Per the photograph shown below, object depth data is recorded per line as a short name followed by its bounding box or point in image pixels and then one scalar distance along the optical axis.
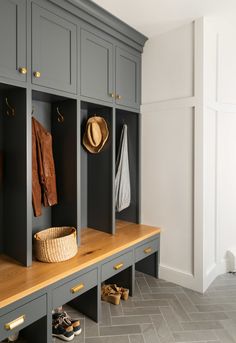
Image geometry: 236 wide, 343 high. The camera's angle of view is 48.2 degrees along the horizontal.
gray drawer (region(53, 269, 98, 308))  1.77
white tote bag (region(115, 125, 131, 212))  2.80
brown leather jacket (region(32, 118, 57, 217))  2.09
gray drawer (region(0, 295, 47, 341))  1.47
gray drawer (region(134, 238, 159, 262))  2.51
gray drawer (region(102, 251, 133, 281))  2.15
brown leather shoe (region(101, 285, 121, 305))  2.36
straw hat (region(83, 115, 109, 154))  2.55
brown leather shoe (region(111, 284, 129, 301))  2.45
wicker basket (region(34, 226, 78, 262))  1.96
